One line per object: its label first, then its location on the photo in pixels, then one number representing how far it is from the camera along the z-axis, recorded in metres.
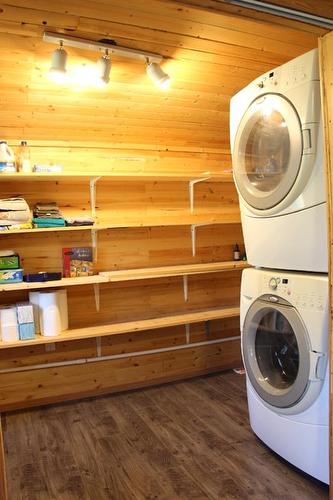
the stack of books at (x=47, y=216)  2.72
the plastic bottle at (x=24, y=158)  2.73
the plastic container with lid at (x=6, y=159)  2.62
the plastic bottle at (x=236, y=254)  3.56
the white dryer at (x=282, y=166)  1.83
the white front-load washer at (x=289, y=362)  1.86
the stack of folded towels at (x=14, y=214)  2.63
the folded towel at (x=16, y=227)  2.62
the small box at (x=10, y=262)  2.68
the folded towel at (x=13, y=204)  2.64
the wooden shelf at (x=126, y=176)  2.67
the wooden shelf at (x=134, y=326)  2.69
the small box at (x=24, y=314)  2.67
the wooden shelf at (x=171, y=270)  2.92
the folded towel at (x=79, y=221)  2.80
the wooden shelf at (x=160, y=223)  2.72
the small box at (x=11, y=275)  2.65
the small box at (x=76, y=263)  3.02
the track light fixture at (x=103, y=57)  2.03
